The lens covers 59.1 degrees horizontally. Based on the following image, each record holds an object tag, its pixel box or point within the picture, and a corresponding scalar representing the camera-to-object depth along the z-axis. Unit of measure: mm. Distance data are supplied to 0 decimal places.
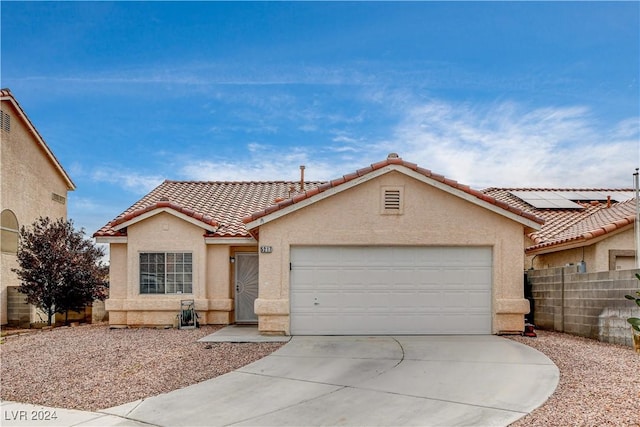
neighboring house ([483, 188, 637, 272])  15602
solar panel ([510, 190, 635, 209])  21375
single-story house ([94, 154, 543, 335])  13859
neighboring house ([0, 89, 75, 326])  20516
